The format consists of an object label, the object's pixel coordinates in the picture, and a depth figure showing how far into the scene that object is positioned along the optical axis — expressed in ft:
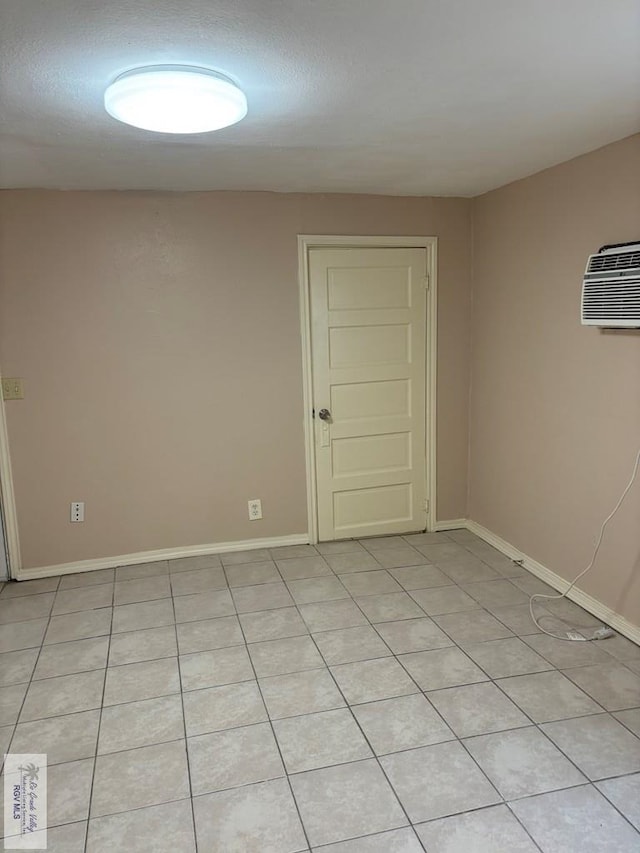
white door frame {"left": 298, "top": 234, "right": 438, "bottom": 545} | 12.59
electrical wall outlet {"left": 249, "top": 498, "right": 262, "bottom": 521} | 13.16
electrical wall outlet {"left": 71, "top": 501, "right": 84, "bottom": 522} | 12.21
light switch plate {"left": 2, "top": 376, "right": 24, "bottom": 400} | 11.52
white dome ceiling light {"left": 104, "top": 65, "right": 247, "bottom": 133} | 6.07
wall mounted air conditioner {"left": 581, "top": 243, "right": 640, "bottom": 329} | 8.54
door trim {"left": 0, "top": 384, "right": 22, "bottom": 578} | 11.67
